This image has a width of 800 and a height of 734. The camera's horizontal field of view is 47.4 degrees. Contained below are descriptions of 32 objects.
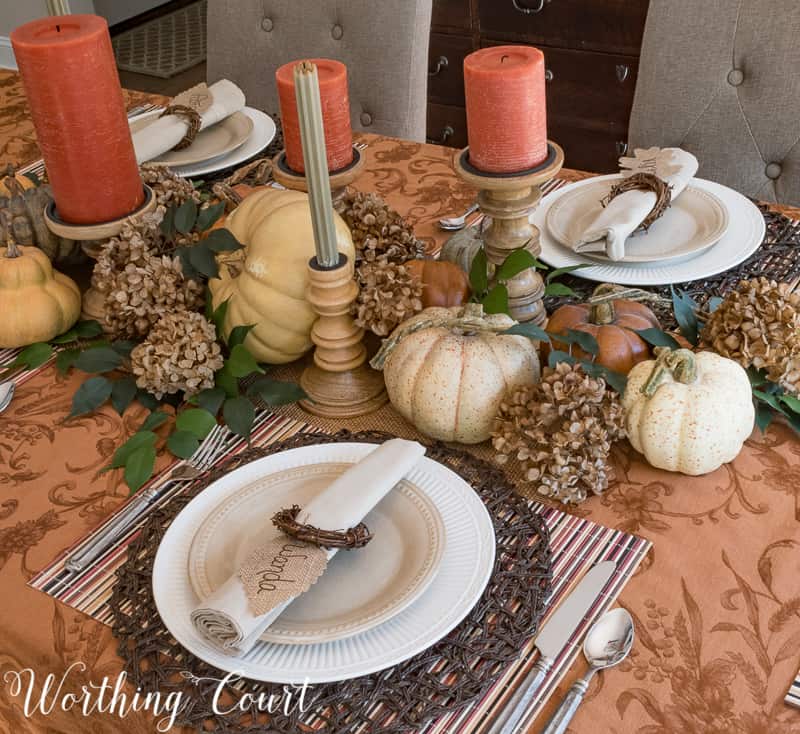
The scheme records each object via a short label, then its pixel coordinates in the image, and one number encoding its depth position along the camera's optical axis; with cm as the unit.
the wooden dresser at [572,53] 245
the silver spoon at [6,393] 93
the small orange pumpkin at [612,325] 81
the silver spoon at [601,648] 59
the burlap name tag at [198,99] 139
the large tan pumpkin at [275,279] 88
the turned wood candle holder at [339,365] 86
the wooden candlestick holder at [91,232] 95
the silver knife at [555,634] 59
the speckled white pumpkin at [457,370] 79
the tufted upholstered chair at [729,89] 136
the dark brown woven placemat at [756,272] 99
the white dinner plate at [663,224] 104
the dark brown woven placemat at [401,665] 59
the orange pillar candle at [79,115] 87
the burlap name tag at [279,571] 61
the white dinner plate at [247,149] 133
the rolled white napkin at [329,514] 60
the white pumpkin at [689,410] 74
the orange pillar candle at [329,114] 89
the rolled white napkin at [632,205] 101
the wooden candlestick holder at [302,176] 91
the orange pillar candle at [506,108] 79
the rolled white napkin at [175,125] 128
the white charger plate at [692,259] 100
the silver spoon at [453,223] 116
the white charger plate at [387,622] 60
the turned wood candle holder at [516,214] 82
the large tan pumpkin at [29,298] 97
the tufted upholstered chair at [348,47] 164
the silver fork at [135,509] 74
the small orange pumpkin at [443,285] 90
